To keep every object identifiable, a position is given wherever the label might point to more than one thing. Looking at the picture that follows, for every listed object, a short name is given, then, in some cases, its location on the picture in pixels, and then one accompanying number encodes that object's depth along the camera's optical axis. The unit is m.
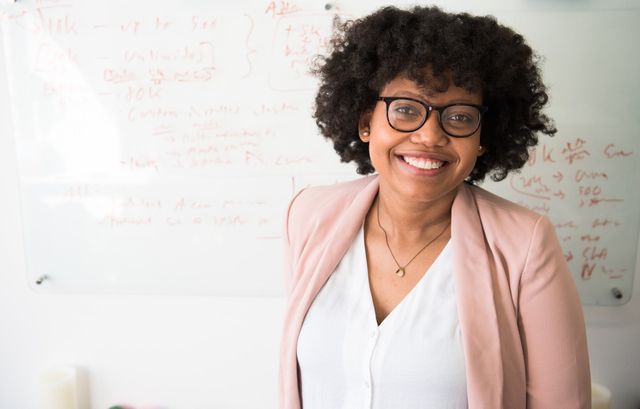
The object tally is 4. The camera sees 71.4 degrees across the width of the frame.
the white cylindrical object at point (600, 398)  1.35
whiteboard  1.26
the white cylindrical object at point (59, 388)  1.53
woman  0.75
